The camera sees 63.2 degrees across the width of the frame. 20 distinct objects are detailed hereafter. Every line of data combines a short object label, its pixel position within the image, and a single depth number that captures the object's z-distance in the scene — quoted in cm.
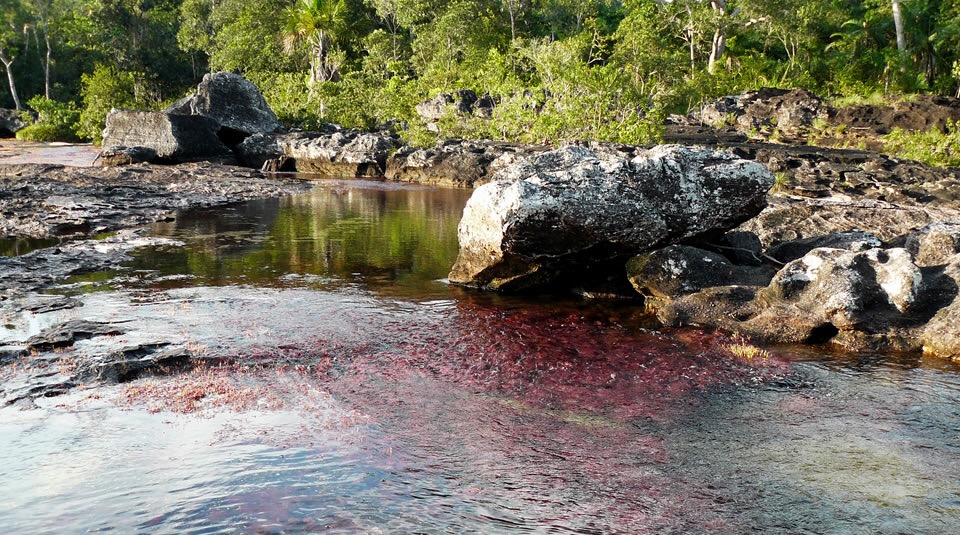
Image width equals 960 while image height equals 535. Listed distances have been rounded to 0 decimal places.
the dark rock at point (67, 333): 998
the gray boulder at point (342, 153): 3956
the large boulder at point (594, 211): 1309
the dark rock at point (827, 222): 1653
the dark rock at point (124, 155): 3634
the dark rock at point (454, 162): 3475
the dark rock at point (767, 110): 4422
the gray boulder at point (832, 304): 1106
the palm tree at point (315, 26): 6056
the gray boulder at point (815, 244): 1437
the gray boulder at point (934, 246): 1268
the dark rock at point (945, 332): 1045
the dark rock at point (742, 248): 1466
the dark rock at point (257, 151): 4169
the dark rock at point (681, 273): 1309
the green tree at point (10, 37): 7031
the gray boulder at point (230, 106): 4294
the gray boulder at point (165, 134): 3800
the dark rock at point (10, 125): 6138
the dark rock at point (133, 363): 902
